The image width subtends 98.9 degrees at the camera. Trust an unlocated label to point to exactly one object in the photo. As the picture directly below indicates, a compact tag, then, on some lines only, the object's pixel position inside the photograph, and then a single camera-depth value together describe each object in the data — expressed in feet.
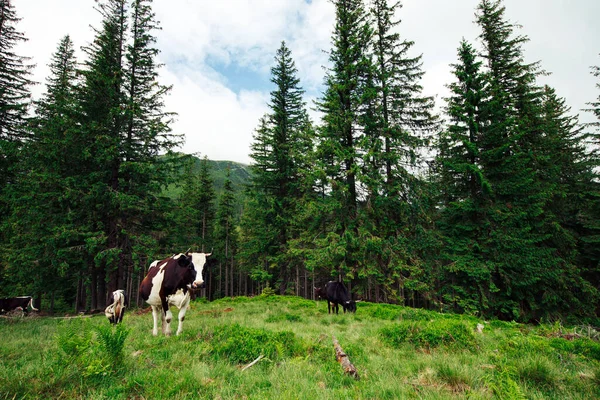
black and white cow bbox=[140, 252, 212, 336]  22.49
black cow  41.11
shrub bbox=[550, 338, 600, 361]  14.83
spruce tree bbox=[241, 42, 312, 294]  73.05
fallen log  12.29
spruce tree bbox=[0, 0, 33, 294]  50.83
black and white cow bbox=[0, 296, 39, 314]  48.75
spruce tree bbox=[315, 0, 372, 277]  50.70
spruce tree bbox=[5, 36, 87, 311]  44.42
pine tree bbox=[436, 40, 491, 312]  49.24
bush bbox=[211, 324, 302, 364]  14.87
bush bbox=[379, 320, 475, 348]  17.79
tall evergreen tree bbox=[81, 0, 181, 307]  47.93
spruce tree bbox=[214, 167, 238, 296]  118.62
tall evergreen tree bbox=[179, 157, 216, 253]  112.07
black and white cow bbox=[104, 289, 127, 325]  28.84
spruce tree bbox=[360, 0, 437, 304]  49.88
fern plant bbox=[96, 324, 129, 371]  11.87
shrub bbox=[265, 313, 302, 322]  30.53
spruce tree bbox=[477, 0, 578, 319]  48.21
